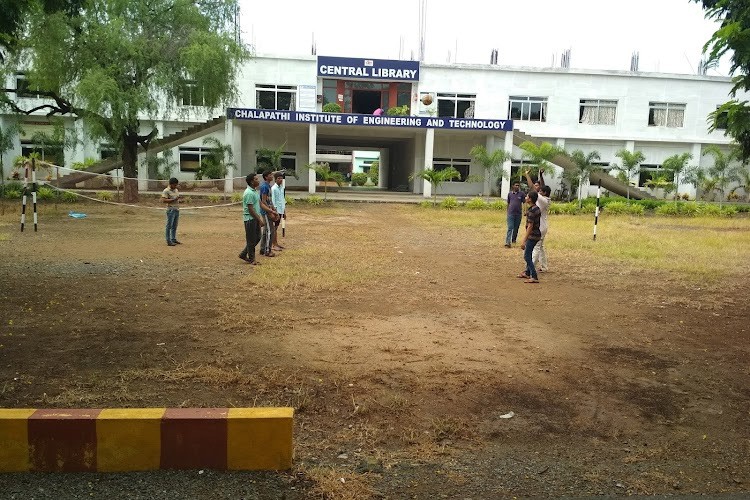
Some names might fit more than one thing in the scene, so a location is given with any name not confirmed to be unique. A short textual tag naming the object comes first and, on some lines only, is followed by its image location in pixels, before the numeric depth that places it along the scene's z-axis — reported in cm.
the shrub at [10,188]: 2557
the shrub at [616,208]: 2825
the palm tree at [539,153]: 2828
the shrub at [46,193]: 2484
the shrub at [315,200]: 2750
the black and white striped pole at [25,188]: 1379
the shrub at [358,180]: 5788
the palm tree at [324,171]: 2878
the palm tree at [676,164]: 3106
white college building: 3412
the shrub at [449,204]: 2828
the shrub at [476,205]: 2873
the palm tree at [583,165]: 2991
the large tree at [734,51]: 675
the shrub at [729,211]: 2846
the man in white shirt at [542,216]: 991
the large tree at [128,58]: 2080
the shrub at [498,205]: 2844
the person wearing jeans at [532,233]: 973
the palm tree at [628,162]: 3180
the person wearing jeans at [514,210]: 1416
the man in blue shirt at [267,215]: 1138
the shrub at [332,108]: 3312
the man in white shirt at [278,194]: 1234
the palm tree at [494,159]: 2912
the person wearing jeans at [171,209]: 1262
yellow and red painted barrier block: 337
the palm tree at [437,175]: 2870
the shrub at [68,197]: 2527
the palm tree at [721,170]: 3136
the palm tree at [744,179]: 3394
